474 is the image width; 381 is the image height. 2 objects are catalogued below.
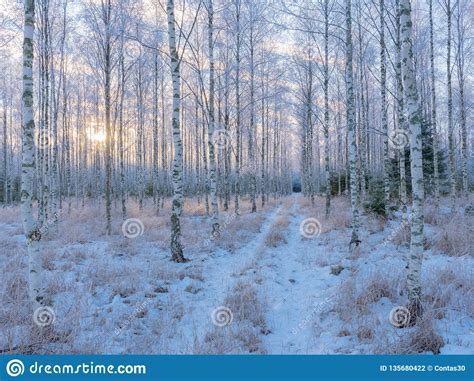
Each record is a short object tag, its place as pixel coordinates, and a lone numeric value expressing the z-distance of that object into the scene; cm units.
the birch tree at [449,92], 1116
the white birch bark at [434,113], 1119
